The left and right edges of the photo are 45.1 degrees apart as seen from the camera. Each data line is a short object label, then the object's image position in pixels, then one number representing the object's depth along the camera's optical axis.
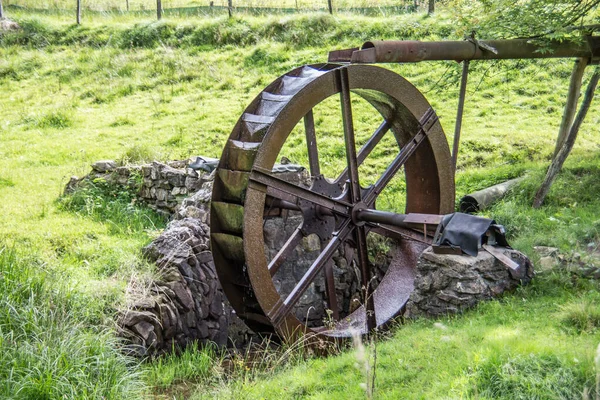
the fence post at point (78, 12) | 21.56
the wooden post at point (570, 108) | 9.73
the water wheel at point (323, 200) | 6.94
